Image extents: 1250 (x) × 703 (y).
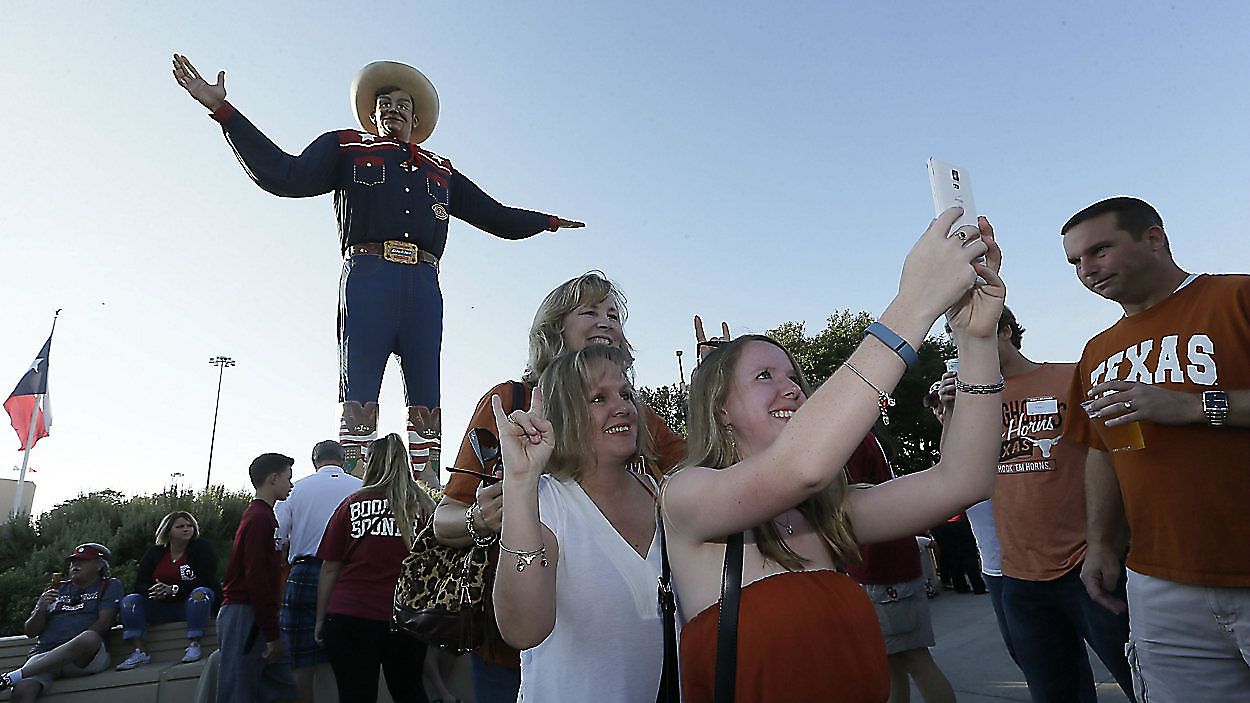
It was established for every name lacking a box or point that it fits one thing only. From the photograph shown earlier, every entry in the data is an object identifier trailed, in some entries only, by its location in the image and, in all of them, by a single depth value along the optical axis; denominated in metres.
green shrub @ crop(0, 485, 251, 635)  8.03
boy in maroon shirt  4.50
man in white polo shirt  4.55
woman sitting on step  5.67
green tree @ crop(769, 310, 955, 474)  25.45
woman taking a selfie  1.28
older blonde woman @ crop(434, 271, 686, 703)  2.17
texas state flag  14.45
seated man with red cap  5.14
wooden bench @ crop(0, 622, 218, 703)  5.23
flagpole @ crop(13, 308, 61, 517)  14.50
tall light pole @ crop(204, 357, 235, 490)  35.81
